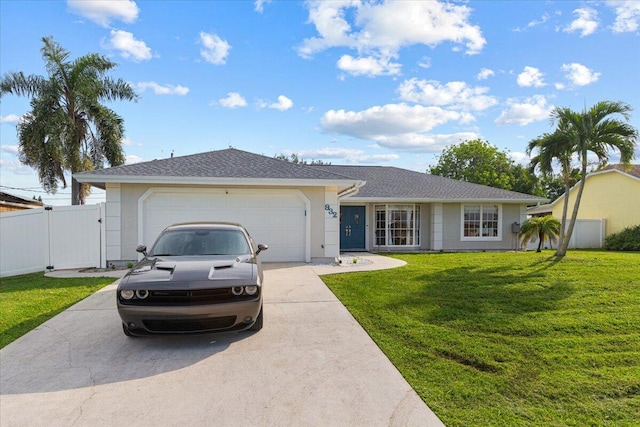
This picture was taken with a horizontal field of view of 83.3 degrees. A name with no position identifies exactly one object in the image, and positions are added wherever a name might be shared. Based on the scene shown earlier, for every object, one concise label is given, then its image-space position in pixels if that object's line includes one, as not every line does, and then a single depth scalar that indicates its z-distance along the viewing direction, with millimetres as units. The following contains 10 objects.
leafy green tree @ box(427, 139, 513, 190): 38938
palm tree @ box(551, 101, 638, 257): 10891
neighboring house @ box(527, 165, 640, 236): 19672
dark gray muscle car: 4273
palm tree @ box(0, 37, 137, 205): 15656
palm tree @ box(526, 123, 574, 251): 11609
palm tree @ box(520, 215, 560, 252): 14078
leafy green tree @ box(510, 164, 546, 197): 38812
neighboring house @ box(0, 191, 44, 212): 17891
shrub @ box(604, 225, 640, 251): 17984
